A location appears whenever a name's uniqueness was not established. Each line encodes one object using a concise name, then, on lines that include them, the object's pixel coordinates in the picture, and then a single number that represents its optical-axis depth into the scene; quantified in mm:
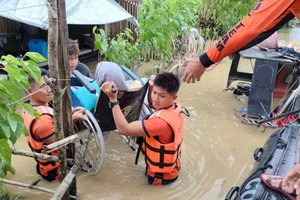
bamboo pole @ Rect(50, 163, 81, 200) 1982
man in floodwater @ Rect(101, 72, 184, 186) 2605
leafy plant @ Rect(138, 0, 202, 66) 4965
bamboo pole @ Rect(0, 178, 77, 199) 2307
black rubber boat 1977
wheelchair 2635
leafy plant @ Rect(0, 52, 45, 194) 1572
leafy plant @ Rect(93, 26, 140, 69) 4200
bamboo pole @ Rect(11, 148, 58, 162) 2270
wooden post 1898
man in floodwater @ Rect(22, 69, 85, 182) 2500
